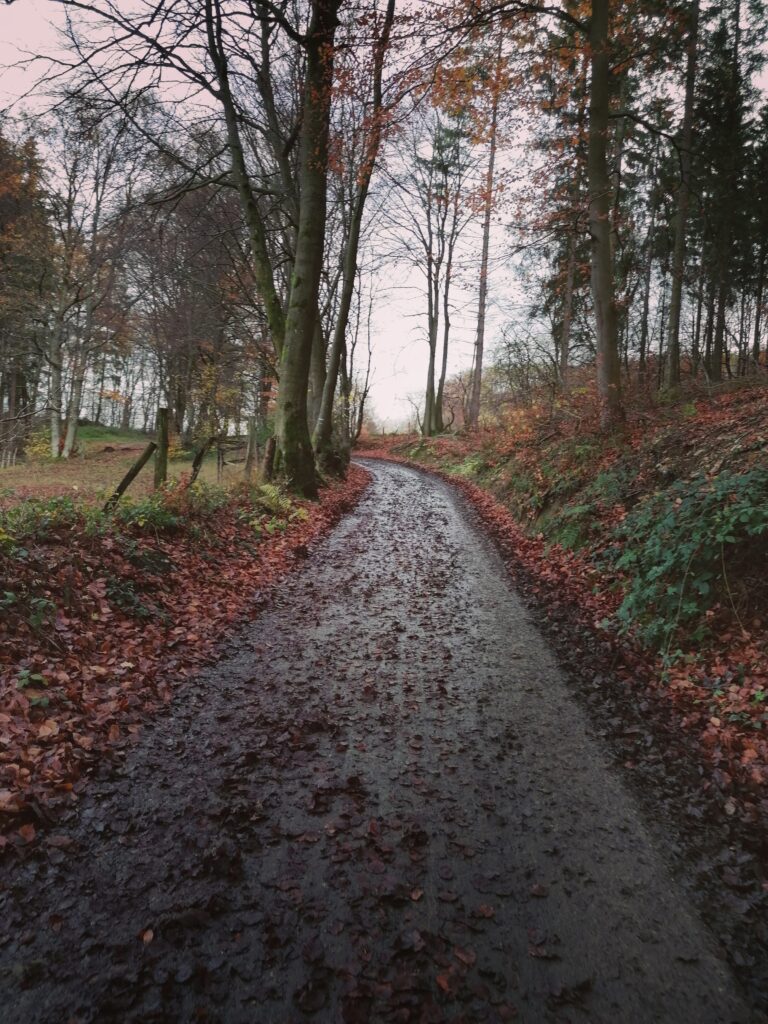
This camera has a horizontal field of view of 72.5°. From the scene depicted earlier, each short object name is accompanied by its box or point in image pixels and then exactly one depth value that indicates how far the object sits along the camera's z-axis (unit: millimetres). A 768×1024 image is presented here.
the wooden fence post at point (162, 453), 9484
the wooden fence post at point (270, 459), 11602
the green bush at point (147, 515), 6859
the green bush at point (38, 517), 5493
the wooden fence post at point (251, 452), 13750
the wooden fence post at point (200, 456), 9144
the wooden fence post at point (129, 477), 6980
